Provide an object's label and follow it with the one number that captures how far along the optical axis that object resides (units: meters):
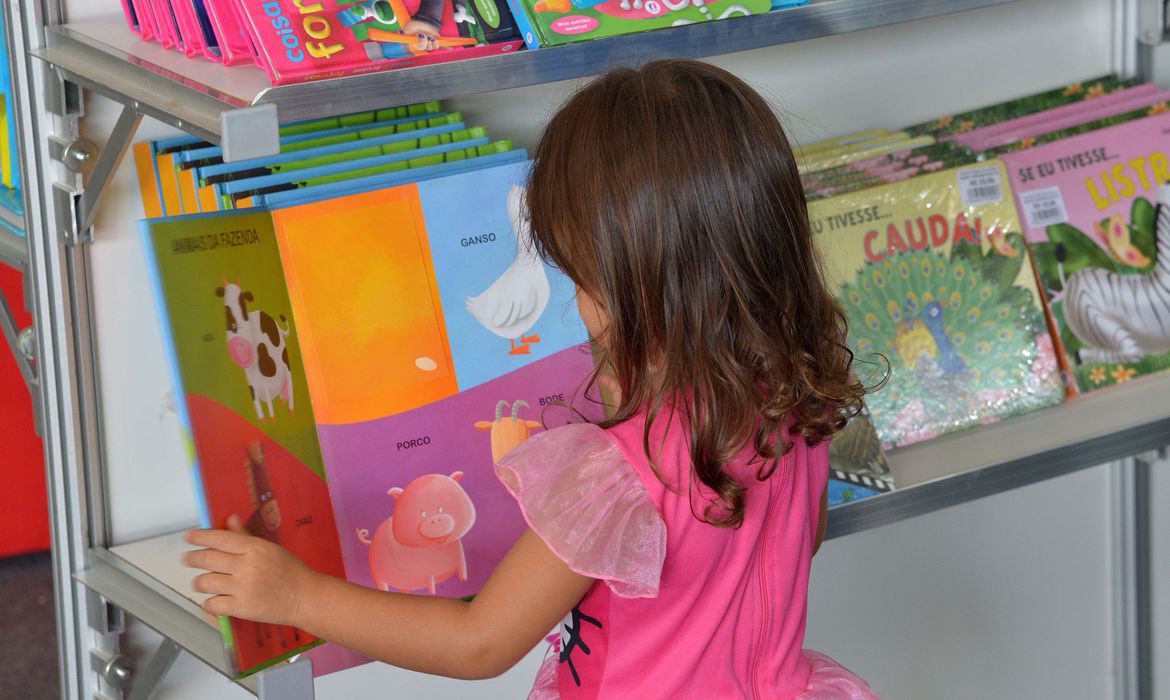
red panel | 3.26
